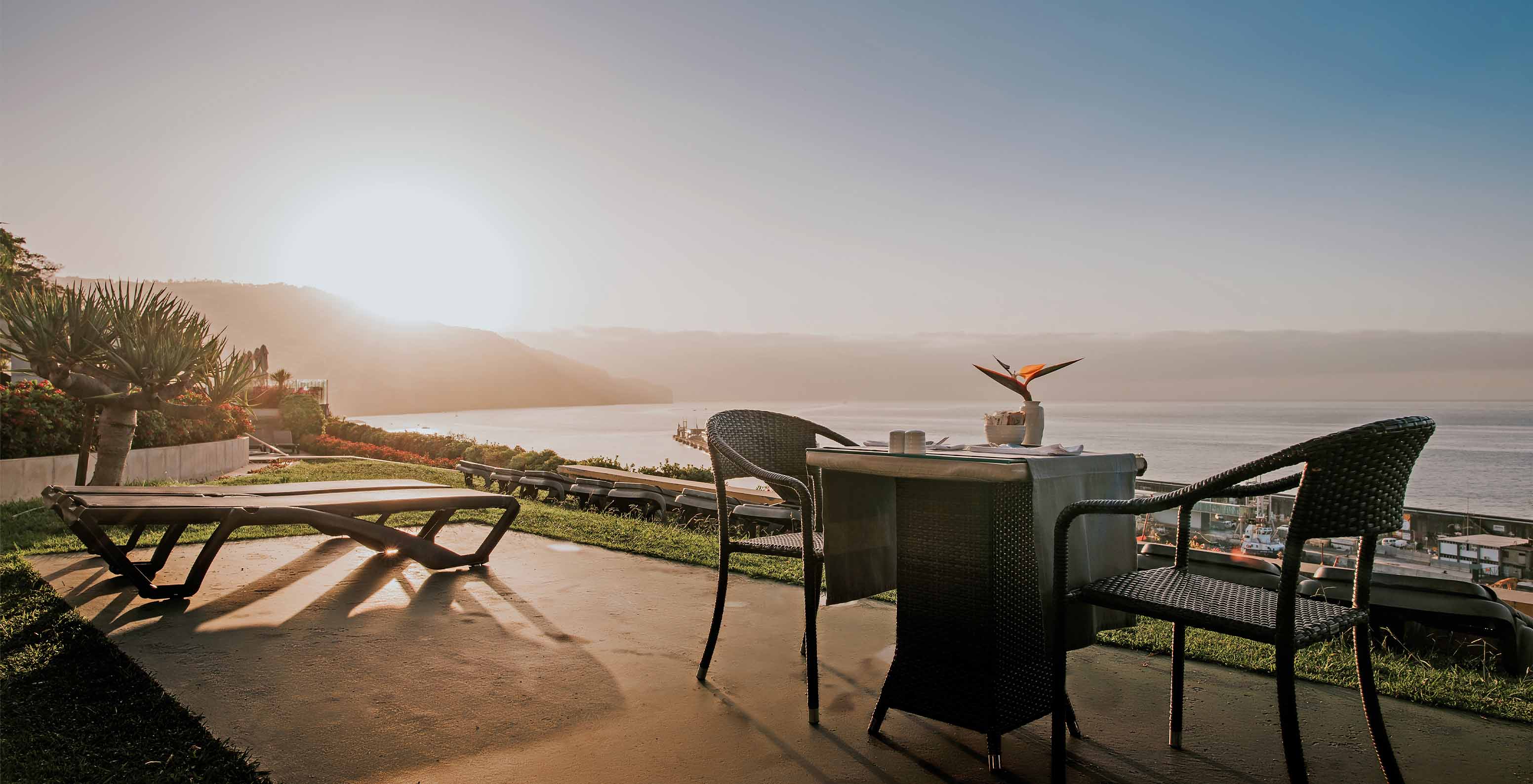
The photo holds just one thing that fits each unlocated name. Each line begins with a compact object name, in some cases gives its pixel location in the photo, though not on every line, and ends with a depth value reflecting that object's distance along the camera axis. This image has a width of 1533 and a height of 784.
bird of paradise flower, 2.52
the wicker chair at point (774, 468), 2.47
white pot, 2.59
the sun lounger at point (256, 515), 3.46
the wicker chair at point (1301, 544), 1.59
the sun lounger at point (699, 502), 6.38
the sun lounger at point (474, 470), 8.49
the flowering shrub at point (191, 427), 9.59
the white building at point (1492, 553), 17.97
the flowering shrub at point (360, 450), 16.78
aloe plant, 6.97
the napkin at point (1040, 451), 2.22
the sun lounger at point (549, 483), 8.18
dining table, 2.10
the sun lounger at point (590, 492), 7.57
